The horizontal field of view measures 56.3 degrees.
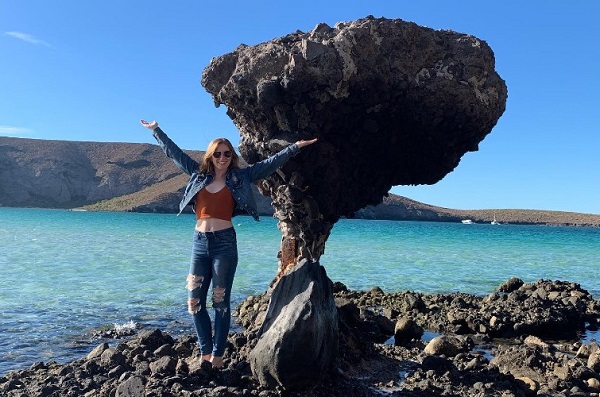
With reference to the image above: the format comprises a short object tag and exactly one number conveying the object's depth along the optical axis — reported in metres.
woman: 7.39
